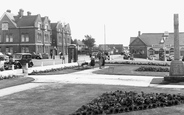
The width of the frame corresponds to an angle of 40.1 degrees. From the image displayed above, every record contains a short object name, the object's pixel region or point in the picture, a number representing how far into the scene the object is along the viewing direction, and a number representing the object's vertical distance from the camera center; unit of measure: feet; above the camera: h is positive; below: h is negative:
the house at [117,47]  432.58 +14.98
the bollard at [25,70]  62.07 -3.52
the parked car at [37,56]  172.55 -0.10
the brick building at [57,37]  245.65 +18.50
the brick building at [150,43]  231.30 +11.00
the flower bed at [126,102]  24.80 -5.11
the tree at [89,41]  328.08 +18.26
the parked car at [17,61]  86.58 -1.77
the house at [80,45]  395.05 +16.74
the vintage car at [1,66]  78.61 -3.16
